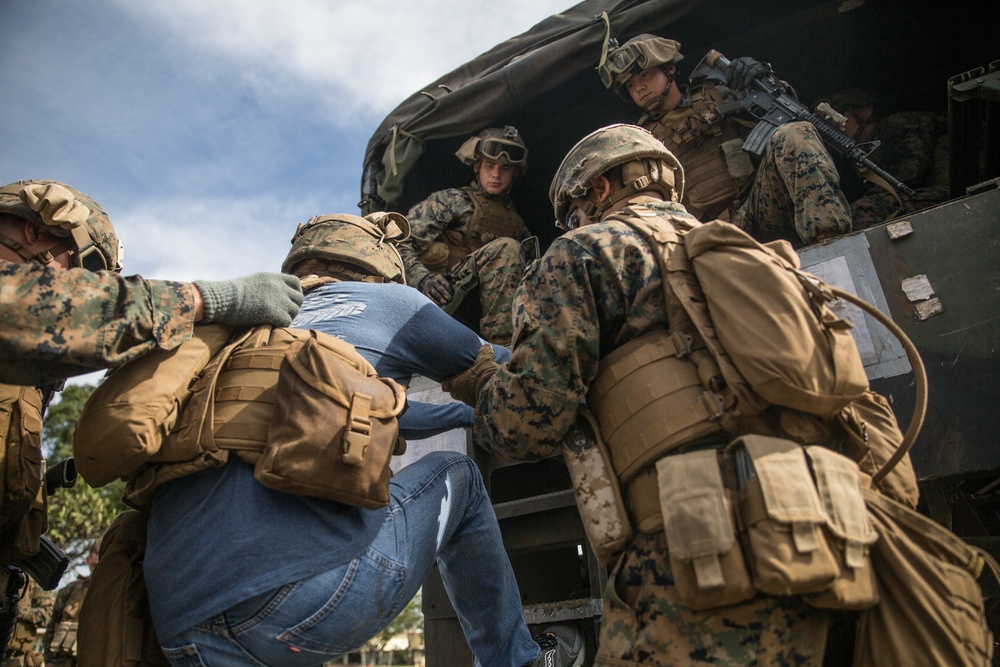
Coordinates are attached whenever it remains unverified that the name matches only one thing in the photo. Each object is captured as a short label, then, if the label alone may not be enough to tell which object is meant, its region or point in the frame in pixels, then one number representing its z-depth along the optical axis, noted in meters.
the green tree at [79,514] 13.98
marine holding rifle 3.80
